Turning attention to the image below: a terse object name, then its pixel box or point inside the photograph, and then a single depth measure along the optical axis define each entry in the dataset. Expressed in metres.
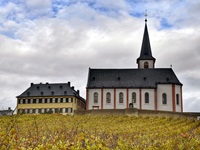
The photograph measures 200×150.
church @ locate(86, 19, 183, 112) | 66.50
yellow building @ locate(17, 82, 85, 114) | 81.00
